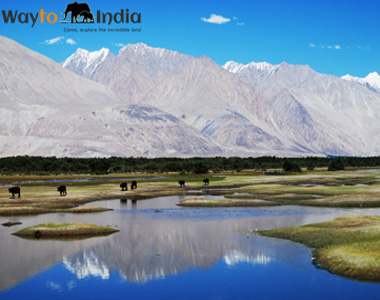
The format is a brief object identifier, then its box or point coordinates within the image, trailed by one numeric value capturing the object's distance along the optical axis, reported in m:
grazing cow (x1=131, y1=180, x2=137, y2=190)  86.96
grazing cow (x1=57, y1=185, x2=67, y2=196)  71.75
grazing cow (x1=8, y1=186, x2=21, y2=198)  70.19
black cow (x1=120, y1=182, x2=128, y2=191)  82.54
